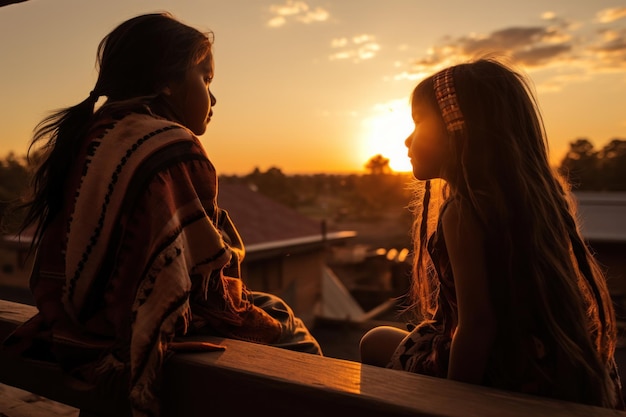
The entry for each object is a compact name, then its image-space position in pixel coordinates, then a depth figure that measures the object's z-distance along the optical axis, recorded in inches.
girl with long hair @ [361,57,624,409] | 41.3
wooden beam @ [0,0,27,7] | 78.5
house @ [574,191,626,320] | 344.5
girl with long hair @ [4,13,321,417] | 41.0
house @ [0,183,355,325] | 330.3
